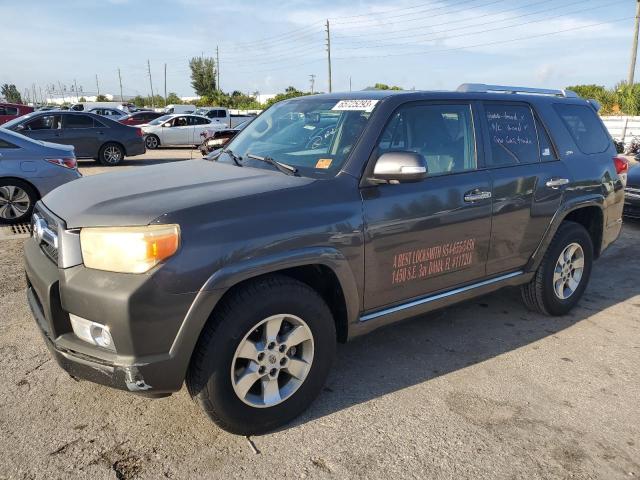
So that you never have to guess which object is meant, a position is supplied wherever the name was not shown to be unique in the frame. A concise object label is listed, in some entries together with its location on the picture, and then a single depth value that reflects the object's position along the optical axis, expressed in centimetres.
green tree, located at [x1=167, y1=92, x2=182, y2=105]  8256
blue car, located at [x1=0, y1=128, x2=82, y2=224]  719
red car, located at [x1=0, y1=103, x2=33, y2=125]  1927
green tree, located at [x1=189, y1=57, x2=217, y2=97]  6275
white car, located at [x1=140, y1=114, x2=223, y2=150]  2127
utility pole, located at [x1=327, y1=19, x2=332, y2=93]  5318
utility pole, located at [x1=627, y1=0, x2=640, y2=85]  2777
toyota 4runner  242
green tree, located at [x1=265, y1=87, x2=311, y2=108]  5718
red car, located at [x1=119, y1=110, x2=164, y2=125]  2468
